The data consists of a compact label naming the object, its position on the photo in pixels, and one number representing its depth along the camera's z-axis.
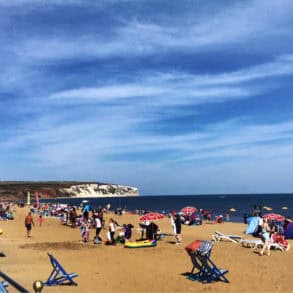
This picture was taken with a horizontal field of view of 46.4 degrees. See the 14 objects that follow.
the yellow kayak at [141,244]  14.45
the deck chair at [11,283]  6.88
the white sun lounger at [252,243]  14.51
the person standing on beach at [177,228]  15.28
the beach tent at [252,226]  20.33
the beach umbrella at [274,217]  19.39
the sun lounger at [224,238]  16.61
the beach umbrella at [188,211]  25.16
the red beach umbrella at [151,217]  17.73
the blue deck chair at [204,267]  8.86
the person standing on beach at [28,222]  18.36
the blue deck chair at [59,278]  8.35
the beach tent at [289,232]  17.97
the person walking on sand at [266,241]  12.97
